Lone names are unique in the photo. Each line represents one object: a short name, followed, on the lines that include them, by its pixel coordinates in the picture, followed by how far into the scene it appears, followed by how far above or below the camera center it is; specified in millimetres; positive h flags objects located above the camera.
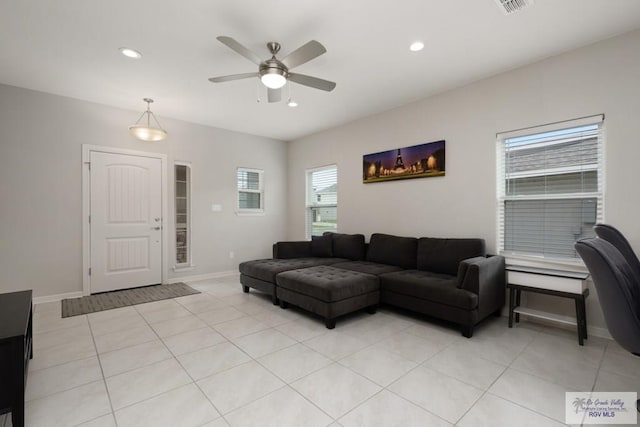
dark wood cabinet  1483 -835
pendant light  3984 +1100
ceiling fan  2258 +1257
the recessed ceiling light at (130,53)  2817 +1568
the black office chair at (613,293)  1471 -420
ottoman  2996 -874
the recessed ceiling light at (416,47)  2729 +1576
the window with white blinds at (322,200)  5505 +217
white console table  2572 -712
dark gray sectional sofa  2826 -760
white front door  4219 -148
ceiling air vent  2181 +1579
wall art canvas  3891 +714
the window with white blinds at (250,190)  5754 +435
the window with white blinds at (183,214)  5109 -48
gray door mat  3570 -1199
